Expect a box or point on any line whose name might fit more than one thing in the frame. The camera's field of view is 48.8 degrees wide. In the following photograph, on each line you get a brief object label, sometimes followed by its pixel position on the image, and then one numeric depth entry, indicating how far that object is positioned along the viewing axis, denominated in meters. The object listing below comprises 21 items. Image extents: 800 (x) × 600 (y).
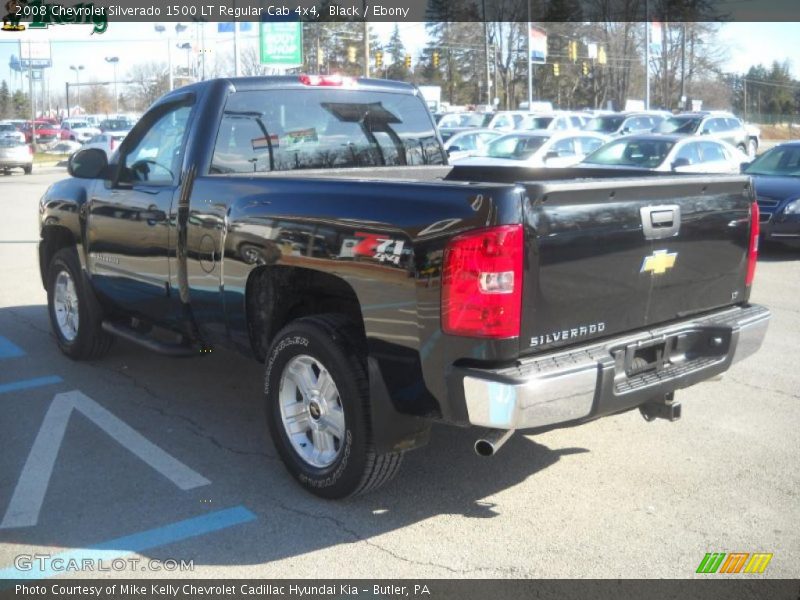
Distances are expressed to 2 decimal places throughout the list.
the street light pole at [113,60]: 82.31
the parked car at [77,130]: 51.82
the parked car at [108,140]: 28.49
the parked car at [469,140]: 21.33
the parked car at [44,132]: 51.75
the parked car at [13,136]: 36.28
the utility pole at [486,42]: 62.74
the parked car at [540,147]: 17.09
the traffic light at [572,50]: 54.75
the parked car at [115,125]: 46.06
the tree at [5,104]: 94.31
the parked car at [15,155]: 33.62
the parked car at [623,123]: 27.77
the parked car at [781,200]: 11.57
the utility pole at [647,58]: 44.31
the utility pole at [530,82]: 47.56
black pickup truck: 3.45
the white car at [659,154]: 14.55
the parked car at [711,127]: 24.97
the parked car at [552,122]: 29.22
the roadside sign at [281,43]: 35.59
